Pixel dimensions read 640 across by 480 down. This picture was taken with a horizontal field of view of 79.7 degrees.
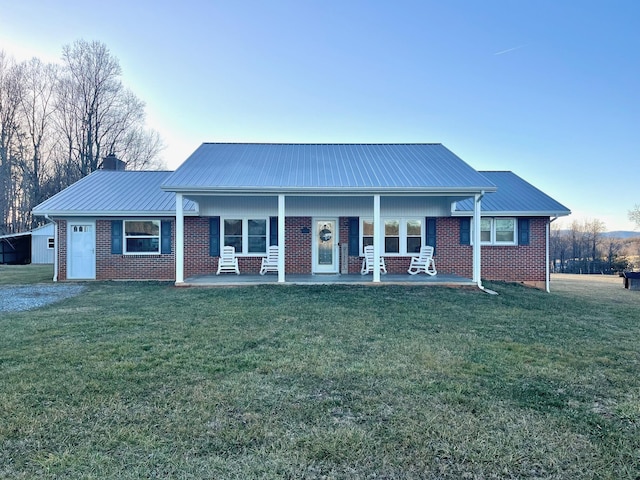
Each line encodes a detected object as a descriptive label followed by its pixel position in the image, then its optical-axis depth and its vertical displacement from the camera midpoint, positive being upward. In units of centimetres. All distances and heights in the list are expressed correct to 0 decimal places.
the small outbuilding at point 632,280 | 1611 -156
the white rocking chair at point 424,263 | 1209 -59
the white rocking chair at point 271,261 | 1241 -52
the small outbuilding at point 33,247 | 2256 +0
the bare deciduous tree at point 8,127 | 2653 +841
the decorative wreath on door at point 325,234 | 1279 +38
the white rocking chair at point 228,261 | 1223 -49
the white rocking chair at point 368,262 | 1226 -55
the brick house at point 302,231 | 1255 +49
